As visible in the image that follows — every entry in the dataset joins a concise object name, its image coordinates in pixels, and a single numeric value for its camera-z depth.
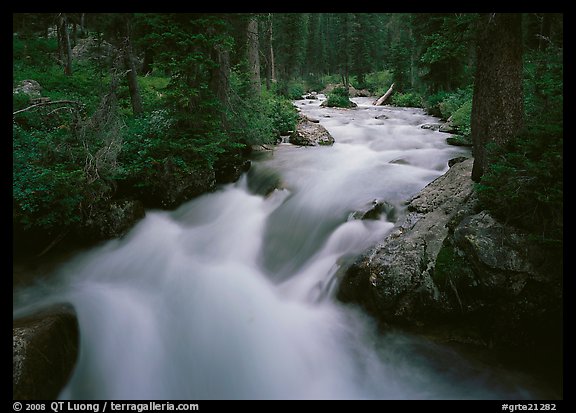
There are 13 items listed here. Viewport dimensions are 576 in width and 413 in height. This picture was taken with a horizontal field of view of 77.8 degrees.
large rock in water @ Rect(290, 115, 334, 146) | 13.41
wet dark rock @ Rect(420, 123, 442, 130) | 16.38
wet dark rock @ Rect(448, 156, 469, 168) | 8.16
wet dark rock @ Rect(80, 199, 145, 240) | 7.19
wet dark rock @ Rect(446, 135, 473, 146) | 12.11
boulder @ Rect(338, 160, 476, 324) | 5.33
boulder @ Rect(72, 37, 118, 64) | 9.03
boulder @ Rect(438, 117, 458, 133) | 14.98
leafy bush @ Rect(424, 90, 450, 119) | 20.81
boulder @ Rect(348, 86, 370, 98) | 44.42
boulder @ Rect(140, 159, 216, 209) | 8.12
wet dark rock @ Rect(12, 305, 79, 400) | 4.34
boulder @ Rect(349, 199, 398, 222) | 7.25
